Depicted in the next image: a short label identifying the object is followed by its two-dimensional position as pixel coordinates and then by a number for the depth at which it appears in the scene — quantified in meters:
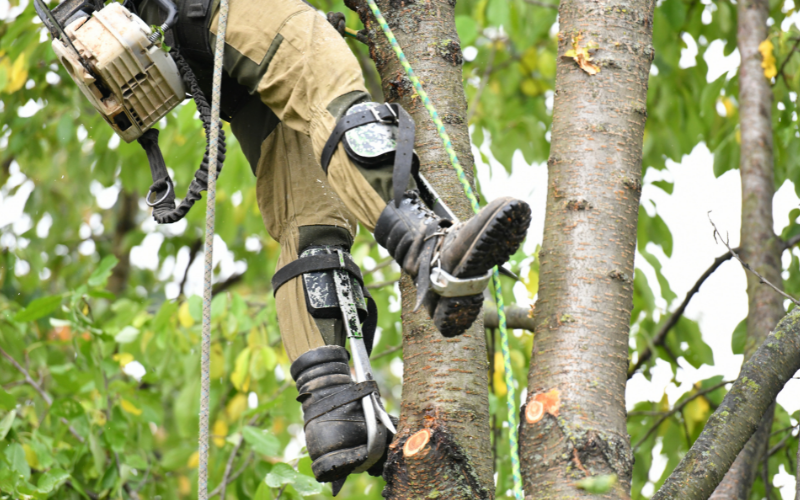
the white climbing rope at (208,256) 10.19
